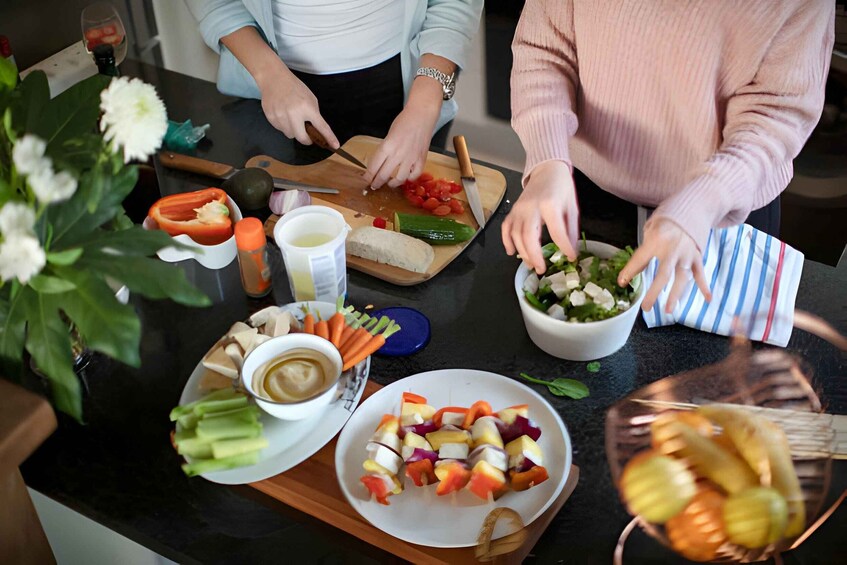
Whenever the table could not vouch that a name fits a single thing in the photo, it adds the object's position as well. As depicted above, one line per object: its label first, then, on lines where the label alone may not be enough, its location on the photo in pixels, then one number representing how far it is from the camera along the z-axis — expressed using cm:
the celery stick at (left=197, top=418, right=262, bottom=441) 100
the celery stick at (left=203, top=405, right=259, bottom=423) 102
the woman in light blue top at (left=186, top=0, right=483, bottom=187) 162
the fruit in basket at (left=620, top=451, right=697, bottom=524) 70
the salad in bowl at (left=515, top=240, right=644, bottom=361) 113
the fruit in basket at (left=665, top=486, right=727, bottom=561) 67
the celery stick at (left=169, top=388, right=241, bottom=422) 103
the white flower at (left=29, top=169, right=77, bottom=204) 72
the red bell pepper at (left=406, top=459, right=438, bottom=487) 98
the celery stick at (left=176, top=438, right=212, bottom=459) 101
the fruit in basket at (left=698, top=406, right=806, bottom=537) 65
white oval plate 101
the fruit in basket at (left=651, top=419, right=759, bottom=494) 65
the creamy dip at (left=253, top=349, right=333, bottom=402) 105
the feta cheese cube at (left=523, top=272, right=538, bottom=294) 119
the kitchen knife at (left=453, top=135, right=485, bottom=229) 146
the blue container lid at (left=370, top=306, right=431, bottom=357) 120
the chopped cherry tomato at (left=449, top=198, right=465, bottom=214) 148
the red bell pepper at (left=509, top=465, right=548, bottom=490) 96
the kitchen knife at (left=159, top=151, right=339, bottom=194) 152
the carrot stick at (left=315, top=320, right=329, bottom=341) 115
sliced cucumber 139
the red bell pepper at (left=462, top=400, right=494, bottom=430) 103
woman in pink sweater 108
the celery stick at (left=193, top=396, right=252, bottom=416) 103
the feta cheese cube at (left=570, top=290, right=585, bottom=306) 114
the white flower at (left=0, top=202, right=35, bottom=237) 72
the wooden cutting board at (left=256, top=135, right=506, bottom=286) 142
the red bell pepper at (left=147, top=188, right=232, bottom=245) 133
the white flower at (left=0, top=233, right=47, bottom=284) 71
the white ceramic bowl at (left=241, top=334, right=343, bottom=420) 102
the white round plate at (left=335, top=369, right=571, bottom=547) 94
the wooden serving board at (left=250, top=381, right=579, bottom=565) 92
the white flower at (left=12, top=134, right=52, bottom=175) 73
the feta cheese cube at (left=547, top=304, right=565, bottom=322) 115
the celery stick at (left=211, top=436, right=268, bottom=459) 100
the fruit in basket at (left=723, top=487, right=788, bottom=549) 64
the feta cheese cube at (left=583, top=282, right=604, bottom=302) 113
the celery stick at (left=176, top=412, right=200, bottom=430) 103
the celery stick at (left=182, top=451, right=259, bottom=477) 99
